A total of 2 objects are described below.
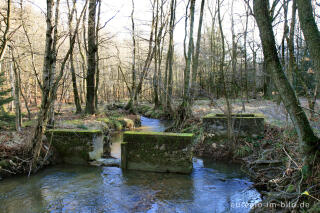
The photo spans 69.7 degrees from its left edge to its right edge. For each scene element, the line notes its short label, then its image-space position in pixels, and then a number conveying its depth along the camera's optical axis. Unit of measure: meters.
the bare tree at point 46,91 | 7.03
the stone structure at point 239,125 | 8.70
